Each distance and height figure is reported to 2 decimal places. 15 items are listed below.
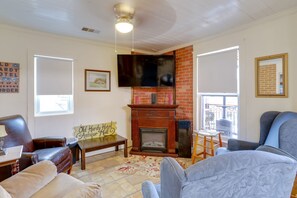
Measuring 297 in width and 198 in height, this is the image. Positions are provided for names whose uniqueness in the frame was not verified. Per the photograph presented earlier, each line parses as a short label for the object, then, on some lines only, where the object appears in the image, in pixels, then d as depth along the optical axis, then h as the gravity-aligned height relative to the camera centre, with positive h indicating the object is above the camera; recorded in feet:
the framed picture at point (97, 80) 11.25 +1.19
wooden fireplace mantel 11.35 -1.64
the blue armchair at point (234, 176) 2.60 -1.27
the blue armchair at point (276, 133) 6.01 -1.42
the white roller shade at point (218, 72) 9.38 +1.49
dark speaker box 10.96 -2.72
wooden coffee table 9.33 -2.79
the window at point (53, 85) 9.64 +0.71
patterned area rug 8.96 -4.00
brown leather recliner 6.40 -2.36
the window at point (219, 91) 9.46 +0.37
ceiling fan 6.75 +3.48
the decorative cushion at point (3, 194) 3.00 -1.76
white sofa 3.87 -2.21
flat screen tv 12.03 +1.96
